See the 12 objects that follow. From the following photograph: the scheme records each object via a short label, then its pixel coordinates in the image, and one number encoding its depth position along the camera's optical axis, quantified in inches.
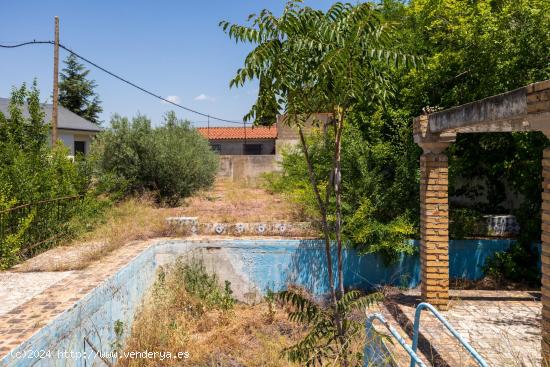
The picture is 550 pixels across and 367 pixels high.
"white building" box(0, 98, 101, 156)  869.8
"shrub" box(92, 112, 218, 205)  536.4
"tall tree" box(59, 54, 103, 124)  1190.9
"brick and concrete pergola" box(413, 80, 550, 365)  195.8
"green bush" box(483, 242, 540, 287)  314.3
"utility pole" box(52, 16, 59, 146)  550.0
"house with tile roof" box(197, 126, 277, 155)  1251.8
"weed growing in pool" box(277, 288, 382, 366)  143.9
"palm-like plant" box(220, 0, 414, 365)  132.0
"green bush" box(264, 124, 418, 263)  318.7
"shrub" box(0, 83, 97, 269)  302.8
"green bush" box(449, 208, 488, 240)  332.8
